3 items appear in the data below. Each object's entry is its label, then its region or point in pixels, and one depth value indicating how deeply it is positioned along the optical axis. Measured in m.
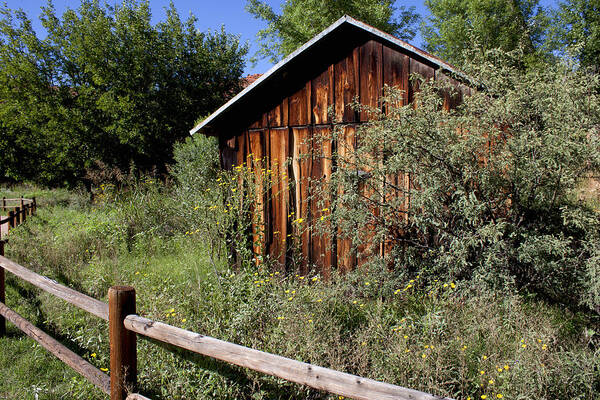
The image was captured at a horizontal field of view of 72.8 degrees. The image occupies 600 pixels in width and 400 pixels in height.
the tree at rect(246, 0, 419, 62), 22.23
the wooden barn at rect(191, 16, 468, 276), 6.16
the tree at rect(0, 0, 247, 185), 18.00
